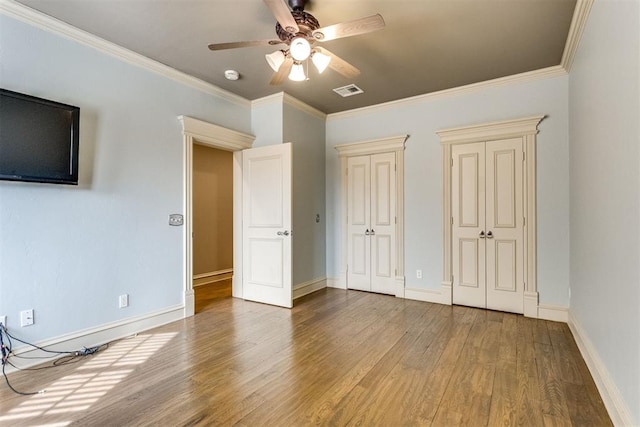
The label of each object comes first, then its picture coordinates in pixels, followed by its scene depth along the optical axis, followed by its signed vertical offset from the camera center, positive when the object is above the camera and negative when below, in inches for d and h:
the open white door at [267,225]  154.6 -5.4
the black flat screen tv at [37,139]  87.9 +22.9
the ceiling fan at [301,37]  80.3 +50.1
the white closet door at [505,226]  142.1 -5.5
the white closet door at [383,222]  177.3 -4.5
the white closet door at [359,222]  185.8 -4.9
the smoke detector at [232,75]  136.9 +62.6
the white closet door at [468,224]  151.2 -4.8
